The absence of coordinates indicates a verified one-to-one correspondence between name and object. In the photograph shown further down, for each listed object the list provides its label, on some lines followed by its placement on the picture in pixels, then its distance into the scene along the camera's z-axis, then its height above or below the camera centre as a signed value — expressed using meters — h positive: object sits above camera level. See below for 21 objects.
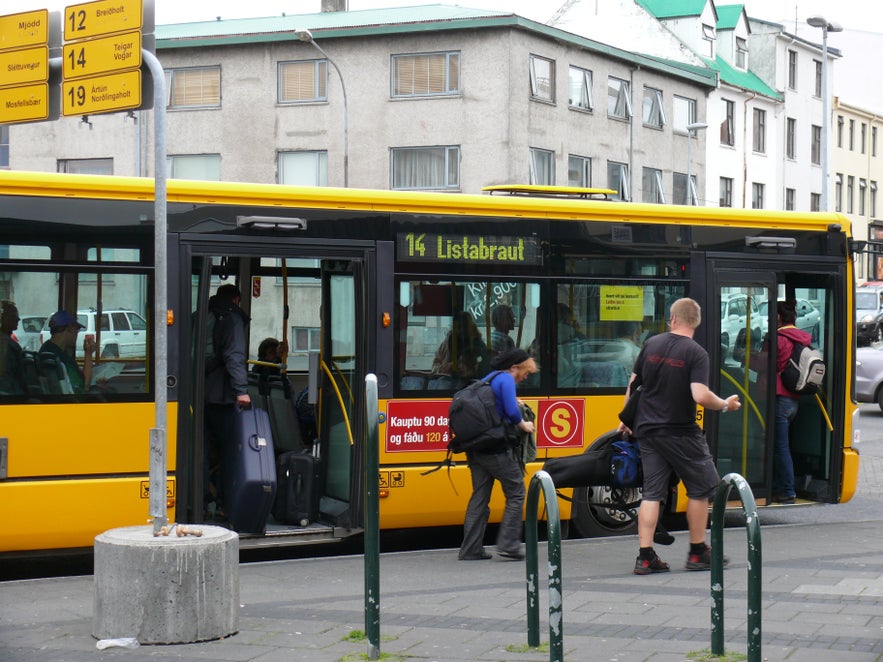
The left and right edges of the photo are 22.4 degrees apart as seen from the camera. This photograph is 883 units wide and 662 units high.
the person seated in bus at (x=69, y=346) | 13.74 -0.08
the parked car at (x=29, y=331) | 13.62 +0.02
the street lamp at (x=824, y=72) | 60.41 +7.09
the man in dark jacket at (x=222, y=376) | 14.96 -0.28
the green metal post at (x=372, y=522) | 9.64 -0.83
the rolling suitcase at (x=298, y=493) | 15.59 -1.12
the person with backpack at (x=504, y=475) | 14.74 -0.94
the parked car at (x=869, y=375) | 38.42 -0.72
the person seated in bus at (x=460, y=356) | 15.71 -0.16
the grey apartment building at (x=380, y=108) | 64.46 +6.82
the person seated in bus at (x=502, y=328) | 16.01 +0.04
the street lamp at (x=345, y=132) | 56.50 +5.63
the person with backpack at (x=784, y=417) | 18.22 -0.68
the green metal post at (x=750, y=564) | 8.96 -0.97
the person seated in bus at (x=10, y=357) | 13.51 -0.14
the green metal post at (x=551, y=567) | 9.19 -1.02
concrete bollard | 10.52 -1.22
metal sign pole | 11.02 +0.11
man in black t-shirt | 13.80 -0.60
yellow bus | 13.78 +0.11
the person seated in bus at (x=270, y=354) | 16.72 -0.15
